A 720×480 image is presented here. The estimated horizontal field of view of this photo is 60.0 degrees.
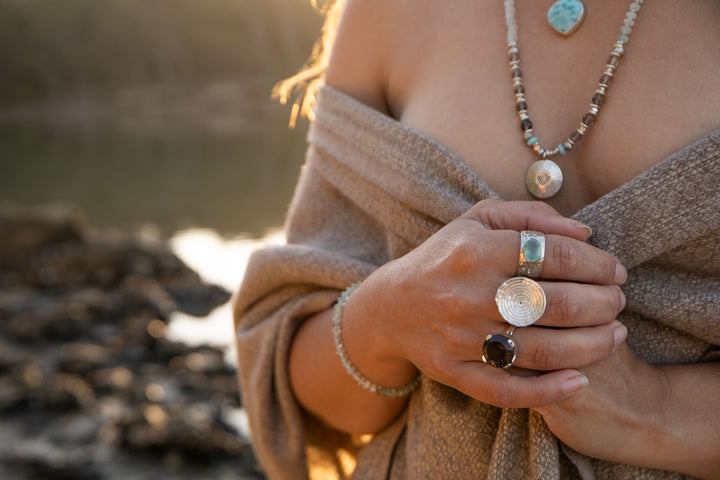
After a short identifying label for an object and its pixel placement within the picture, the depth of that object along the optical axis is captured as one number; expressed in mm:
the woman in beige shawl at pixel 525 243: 761
